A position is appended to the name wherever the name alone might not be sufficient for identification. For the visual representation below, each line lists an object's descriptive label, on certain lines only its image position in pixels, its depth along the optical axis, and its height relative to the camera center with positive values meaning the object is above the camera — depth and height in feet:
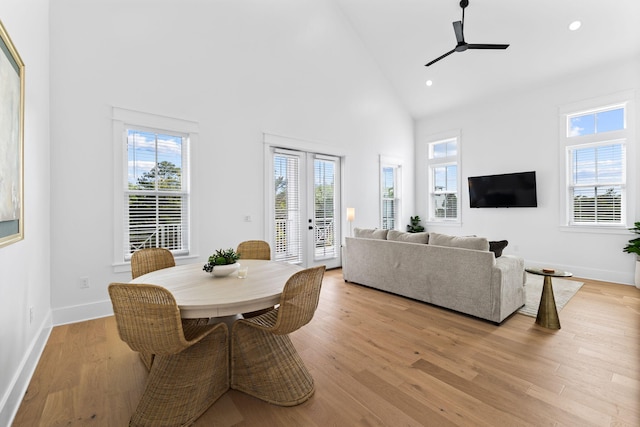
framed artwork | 5.20 +1.49
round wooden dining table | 5.29 -1.58
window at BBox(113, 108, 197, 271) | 11.12 +1.34
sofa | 9.78 -2.27
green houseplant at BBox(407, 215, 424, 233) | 23.21 -1.02
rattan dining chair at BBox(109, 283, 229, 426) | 4.76 -2.81
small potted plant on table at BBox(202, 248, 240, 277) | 7.08 -1.24
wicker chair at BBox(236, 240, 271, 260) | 10.45 -1.29
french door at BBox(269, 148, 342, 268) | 16.17 +0.39
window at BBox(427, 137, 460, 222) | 22.26 +2.66
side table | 9.32 -3.13
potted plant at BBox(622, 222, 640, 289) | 13.80 -1.80
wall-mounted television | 18.11 +1.49
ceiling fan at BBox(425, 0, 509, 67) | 12.26 +7.52
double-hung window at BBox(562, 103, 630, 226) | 15.34 +2.60
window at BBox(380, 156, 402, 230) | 21.75 +1.65
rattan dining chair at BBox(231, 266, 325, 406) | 5.75 -3.00
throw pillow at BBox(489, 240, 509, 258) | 10.69 -1.28
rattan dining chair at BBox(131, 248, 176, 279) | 8.30 -1.35
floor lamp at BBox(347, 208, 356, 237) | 18.31 +0.01
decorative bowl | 7.06 -1.35
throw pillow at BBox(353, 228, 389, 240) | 13.80 -0.98
